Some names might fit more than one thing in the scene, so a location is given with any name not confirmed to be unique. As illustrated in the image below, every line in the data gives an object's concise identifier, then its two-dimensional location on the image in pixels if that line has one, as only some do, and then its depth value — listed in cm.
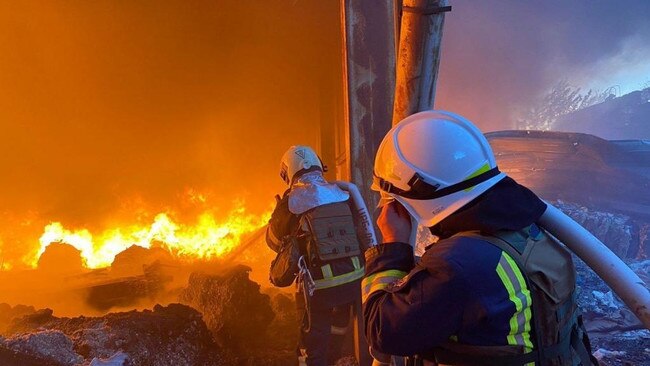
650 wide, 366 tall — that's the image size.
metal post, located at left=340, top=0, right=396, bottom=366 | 414
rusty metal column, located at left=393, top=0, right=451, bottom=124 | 204
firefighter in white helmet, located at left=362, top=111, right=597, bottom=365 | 123
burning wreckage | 345
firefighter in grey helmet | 327
